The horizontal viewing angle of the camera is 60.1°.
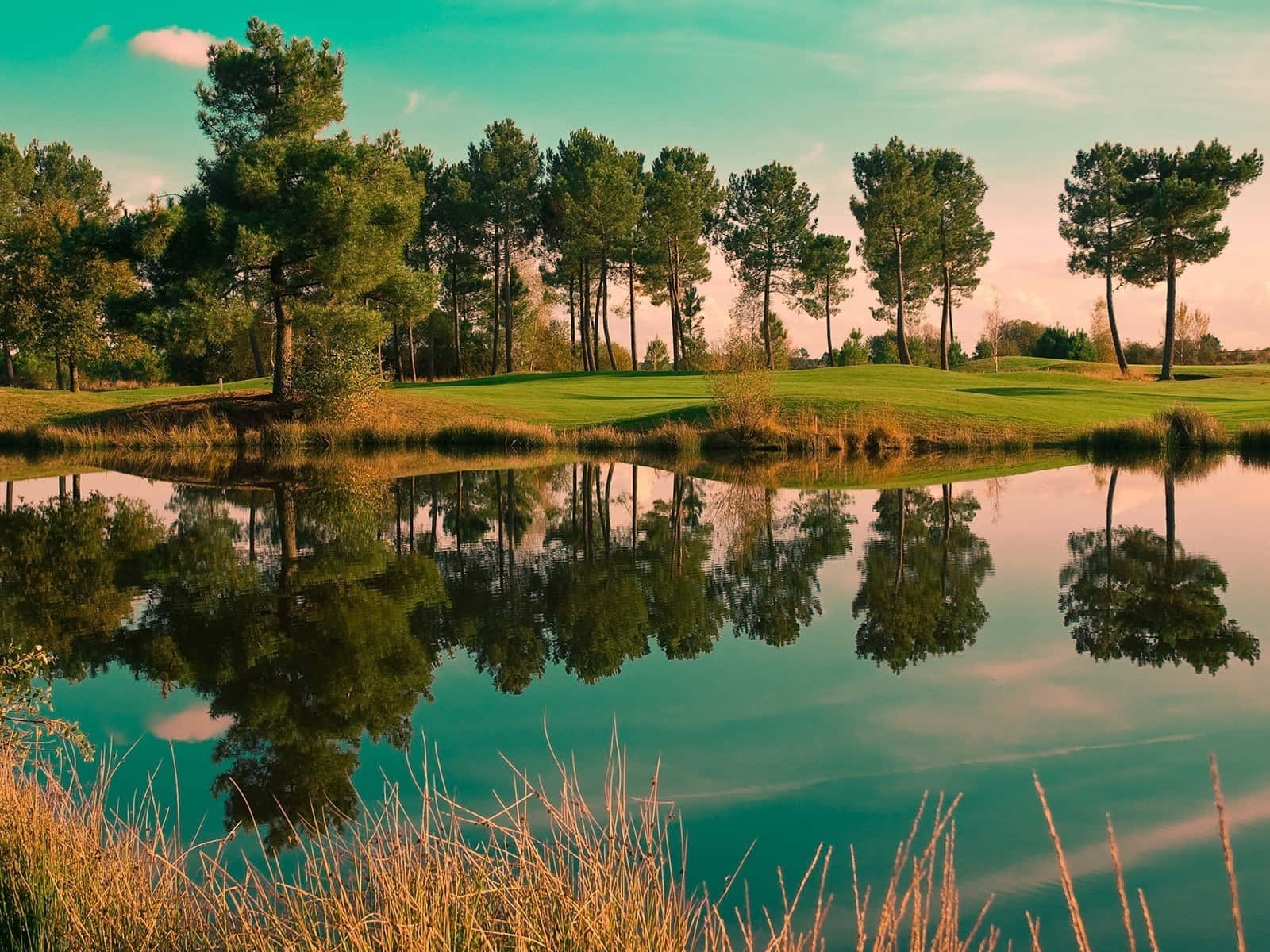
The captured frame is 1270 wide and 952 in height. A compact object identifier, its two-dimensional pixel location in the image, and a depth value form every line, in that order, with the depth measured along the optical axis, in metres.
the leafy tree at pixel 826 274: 61.53
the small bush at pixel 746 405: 30.30
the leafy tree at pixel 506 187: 61.31
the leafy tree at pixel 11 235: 48.78
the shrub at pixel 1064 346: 72.31
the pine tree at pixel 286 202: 31.80
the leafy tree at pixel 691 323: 69.75
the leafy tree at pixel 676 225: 60.88
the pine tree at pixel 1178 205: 51.78
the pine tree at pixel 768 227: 61.66
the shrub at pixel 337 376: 33.59
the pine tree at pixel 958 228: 61.19
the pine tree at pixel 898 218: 57.06
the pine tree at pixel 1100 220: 57.78
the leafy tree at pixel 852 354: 67.62
